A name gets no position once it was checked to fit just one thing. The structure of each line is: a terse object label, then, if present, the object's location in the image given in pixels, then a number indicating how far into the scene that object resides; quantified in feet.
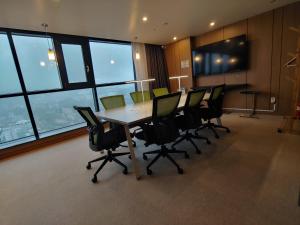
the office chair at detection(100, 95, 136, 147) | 10.34
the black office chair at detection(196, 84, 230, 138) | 9.70
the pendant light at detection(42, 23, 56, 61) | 9.54
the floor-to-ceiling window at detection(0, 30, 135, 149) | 11.37
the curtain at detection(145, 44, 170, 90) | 18.65
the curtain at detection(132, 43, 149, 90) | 17.34
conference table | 6.41
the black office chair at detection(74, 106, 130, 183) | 6.67
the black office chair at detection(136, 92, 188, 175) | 6.58
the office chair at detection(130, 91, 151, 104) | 12.60
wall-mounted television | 13.75
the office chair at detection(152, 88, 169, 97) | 12.62
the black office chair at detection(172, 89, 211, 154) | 8.15
